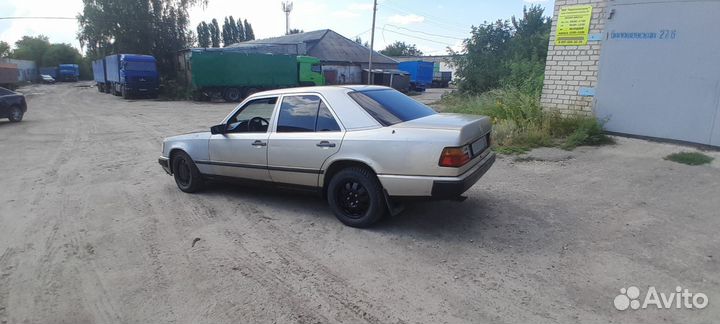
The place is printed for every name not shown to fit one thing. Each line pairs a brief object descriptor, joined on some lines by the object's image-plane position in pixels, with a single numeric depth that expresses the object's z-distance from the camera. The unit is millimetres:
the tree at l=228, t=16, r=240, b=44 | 82375
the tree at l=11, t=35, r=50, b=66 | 70938
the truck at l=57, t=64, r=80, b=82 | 63500
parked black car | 14156
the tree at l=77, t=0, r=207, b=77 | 33812
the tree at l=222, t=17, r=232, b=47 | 82062
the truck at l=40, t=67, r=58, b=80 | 65625
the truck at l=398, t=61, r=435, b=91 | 38438
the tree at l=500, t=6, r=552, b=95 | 10797
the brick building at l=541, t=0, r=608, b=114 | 8172
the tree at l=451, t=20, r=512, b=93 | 14602
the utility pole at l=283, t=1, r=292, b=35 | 57469
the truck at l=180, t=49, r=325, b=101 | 25094
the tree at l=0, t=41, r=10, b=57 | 65012
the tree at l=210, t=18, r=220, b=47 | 80188
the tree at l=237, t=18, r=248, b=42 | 83125
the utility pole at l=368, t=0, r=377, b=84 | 29141
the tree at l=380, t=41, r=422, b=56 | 89062
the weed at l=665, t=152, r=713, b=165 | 6229
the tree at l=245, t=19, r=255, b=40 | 84675
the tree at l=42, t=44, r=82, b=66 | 71000
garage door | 6785
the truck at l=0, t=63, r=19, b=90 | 33988
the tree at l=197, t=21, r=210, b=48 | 75438
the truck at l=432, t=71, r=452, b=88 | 49688
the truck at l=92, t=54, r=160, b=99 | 26391
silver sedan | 3744
